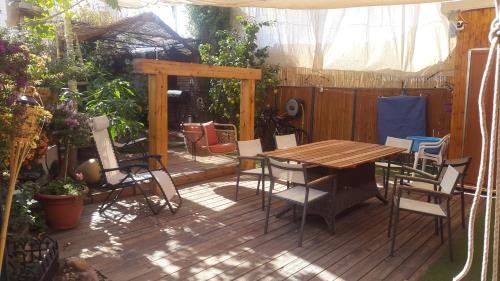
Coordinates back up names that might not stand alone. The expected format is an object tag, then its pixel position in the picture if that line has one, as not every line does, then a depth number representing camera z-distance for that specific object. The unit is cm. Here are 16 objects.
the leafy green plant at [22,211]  317
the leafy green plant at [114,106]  641
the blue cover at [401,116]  830
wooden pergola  533
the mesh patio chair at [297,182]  394
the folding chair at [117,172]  472
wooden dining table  433
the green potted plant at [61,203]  408
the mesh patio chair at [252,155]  514
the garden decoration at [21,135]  210
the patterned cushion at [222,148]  706
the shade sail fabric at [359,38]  851
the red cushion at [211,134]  750
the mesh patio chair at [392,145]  567
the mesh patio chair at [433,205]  361
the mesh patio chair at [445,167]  432
